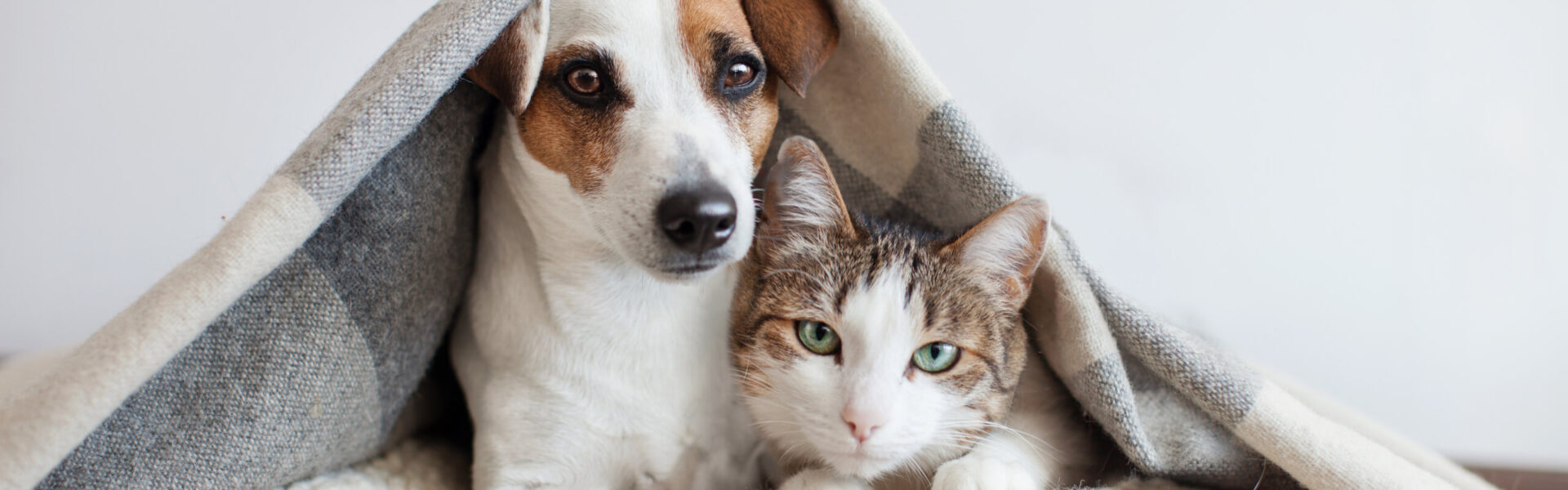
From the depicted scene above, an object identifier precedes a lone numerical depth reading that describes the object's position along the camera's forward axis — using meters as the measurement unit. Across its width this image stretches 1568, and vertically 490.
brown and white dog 0.55
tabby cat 0.56
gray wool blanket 0.53
